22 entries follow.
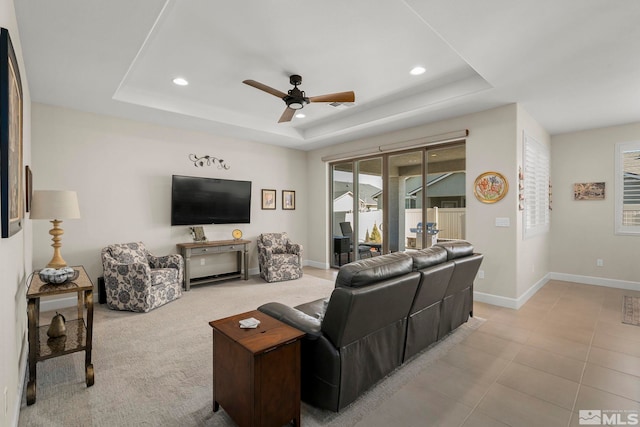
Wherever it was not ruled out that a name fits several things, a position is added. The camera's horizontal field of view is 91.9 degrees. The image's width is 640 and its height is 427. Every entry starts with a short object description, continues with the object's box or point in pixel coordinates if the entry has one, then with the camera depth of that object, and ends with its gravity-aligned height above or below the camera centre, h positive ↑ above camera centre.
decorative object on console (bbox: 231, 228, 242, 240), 5.82 -0.36
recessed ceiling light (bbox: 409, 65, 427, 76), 3.49 +1.66
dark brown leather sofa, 1.88 -0.74
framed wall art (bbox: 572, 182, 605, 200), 5.21 +0.43
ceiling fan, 3.35 +1.30
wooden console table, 4.99 -0.65
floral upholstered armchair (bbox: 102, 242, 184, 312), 3.91 -0.89
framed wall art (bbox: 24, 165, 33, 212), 2.70 +0.24
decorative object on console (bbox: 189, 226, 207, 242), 5.37 -0.34
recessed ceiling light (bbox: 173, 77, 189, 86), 3.78 +1.66
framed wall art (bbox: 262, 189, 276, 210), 6.38 +0.33
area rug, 3.63 -1.21
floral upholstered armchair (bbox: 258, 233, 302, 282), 5.60 -0.81
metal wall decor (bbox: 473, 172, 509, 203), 4.12 +0.39
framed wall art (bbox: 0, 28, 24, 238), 1.45 +0.39
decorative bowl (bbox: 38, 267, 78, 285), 2.33 -0.46
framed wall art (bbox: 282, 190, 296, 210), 6.76 +0.33
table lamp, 2.63 +0.07
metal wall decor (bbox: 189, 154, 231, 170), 5.44 +0.97
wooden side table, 1.63 -0.88
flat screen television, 5.14 +0.25
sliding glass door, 4.97 +0.26
